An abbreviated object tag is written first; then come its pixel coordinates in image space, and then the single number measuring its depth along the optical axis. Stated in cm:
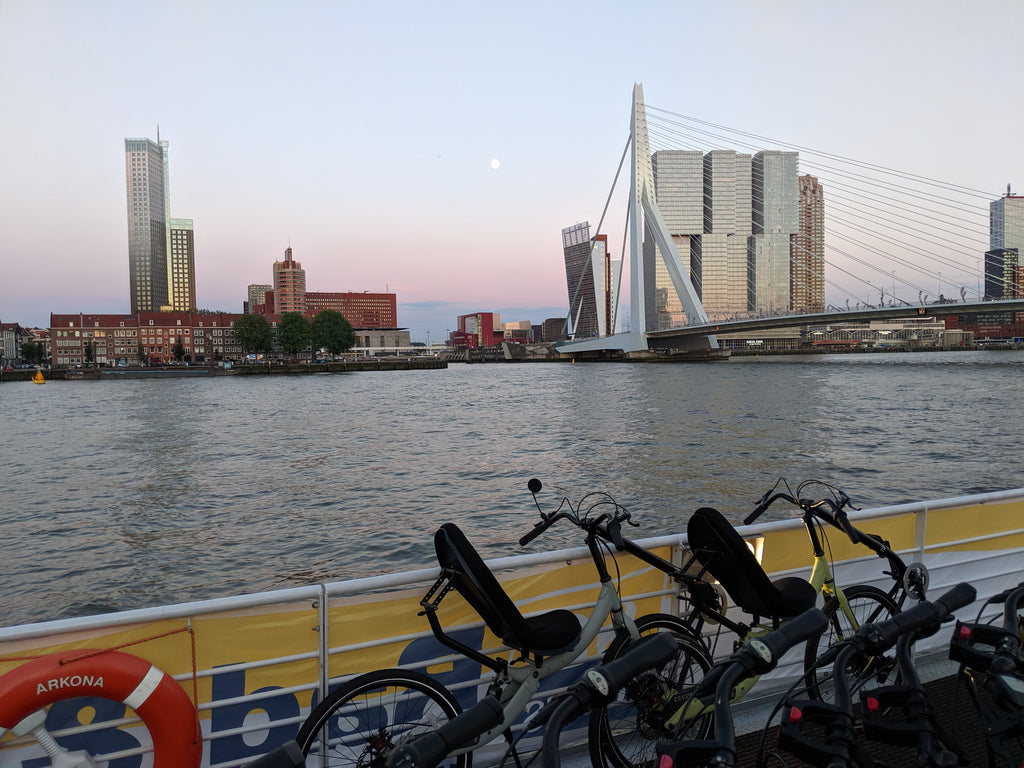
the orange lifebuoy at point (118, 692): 166
